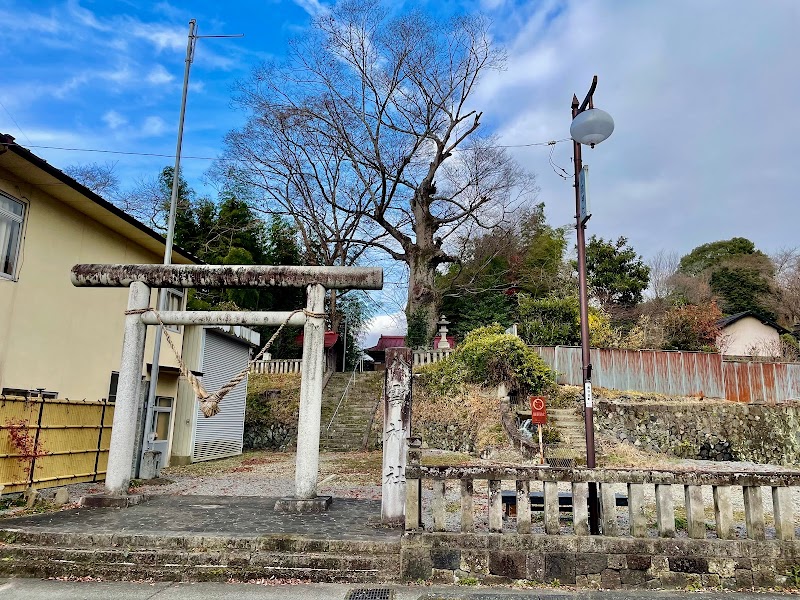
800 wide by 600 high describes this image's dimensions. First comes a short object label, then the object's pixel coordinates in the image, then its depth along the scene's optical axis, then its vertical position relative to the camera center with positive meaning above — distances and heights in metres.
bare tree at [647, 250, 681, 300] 35.93 +8.67
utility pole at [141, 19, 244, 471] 11.97 +4.06
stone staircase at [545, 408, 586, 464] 14.66 -0.65
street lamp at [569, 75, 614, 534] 6.43 +2.63
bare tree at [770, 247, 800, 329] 33.91 +7.96
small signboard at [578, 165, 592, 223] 6.95 +2.85
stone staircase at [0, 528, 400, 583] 5.42 -1.65
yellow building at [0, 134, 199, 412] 9.66 +2.31
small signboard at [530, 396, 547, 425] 12.98 -0.05
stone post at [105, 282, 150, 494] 7.98 +0.01
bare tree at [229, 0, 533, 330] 26.45 +11.45
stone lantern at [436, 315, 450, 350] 24.94 +3.55
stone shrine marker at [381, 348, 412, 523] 6.61 -0.32
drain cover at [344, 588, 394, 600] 4.88 -1.77
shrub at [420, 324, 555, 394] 17.81 +1.43
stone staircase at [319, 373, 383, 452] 20.56 -0.27
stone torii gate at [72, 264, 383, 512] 7.78 +1.31
